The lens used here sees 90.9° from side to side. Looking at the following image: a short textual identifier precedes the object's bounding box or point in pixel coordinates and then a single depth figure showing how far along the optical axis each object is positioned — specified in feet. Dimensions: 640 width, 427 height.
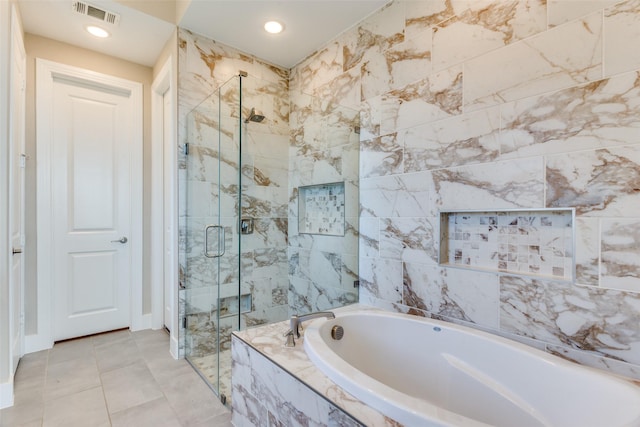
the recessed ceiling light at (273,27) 7.63
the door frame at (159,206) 9.79
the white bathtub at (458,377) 3.34
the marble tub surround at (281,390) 3.39
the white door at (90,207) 8.78
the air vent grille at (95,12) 7.06
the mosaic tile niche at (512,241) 4.57
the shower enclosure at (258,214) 6.95
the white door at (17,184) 6.12
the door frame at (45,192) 8.30
